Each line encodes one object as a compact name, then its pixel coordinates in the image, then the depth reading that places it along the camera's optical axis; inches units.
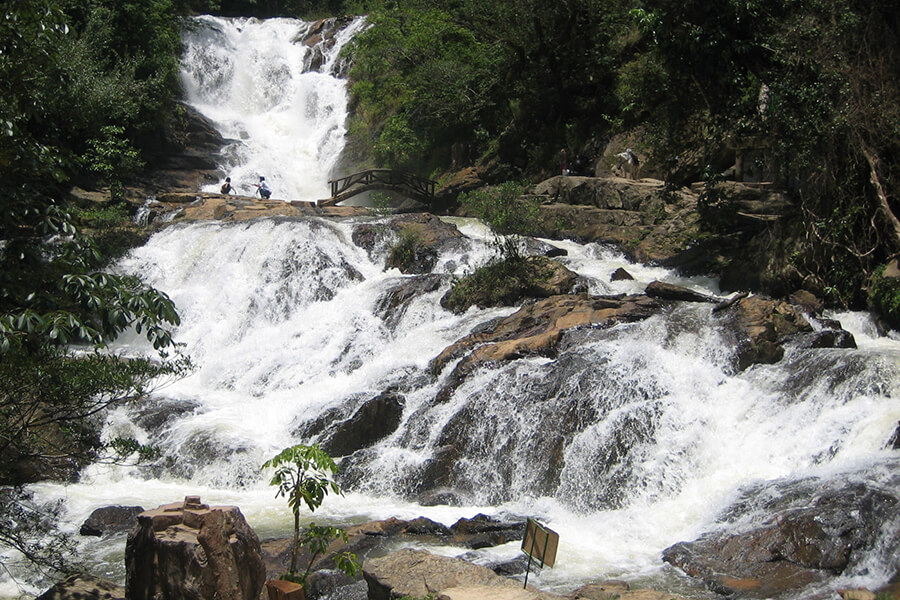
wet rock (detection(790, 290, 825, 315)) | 516.4
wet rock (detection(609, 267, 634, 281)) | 609.9
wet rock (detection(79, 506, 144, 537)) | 363.3
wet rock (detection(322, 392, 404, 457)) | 458.6
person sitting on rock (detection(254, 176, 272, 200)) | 1019.9
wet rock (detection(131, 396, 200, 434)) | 500.1
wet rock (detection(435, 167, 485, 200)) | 997.8
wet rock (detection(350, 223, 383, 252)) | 733.9
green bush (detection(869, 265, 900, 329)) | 466.5
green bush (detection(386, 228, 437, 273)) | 699.4
